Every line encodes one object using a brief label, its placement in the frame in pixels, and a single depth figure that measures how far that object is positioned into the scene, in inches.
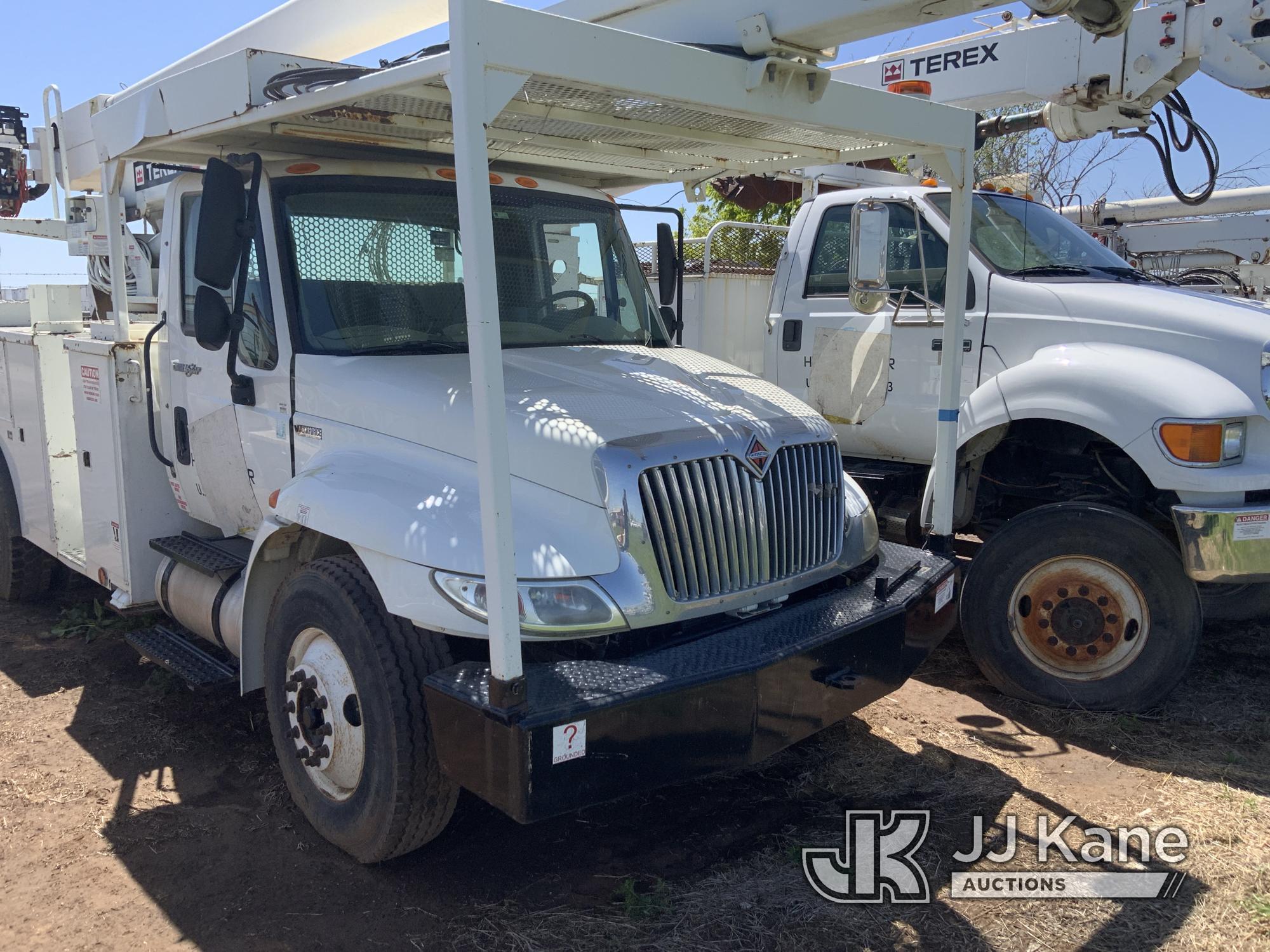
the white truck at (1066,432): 179.5
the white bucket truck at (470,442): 116.7
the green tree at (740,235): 568.7
